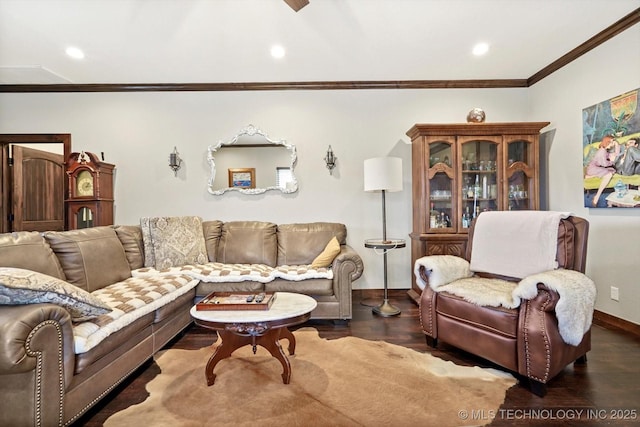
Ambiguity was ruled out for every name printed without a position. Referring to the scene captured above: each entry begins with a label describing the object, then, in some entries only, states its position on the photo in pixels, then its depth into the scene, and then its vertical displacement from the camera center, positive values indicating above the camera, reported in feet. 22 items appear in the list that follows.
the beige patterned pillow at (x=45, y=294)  4.34 -1.16
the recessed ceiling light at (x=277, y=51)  9.52 +5.32
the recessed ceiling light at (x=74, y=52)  9.46 +5.31
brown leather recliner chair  5.45 -2.36
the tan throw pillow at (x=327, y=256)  9.66 -1.35
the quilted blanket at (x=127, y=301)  4.99 -1.83
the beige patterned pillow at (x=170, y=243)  9.98 -0.91
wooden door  11.74 +1.15
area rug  4.95 -3.33
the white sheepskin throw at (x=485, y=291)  6.03 -1.71
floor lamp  9.82 +1.20
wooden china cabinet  10.82 +1.35
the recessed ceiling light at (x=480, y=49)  9.55 +5.32
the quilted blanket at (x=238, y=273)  9.02 -1.75
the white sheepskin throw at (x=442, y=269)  7.36 -1.42
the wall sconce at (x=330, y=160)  12.09 +2.21
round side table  9.70 -2.32
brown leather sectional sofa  4.06 -1.72
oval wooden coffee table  5.47 -2.01
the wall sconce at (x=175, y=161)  12.09 +2.22
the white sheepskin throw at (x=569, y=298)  5.36 -1.58
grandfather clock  11.07 +0.95
